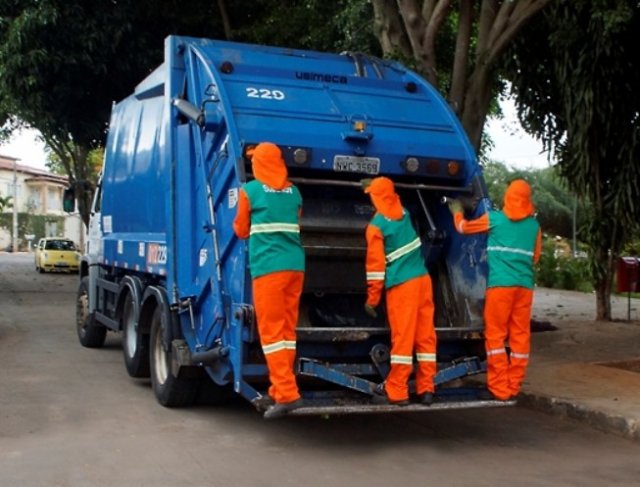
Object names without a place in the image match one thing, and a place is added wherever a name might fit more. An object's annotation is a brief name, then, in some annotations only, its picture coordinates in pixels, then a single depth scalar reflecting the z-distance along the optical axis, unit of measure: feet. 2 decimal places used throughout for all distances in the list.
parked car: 103.50
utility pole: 210.18
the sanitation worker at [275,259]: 19.01
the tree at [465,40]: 33.42
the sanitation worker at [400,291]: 20.10
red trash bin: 43.70
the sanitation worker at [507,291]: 21.20
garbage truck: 20.48
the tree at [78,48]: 48.11
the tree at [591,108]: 33.91
